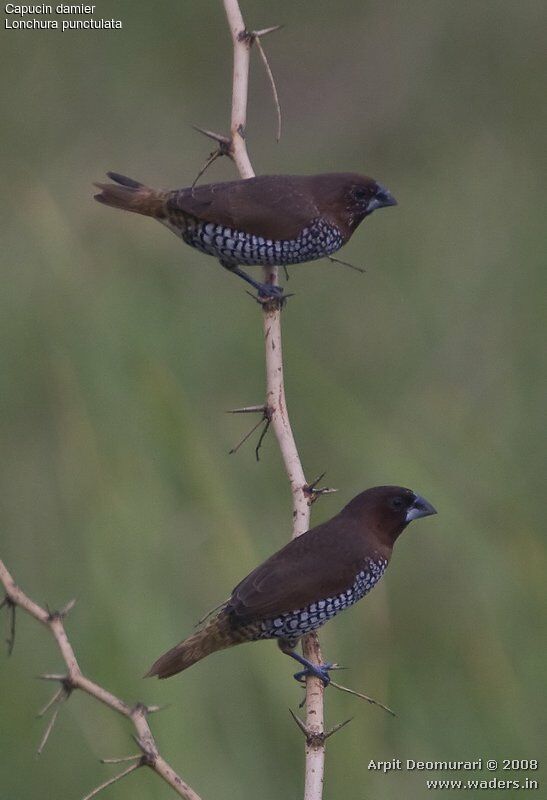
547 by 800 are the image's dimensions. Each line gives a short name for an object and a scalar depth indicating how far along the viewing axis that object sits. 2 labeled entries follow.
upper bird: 9.61
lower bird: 8.71
